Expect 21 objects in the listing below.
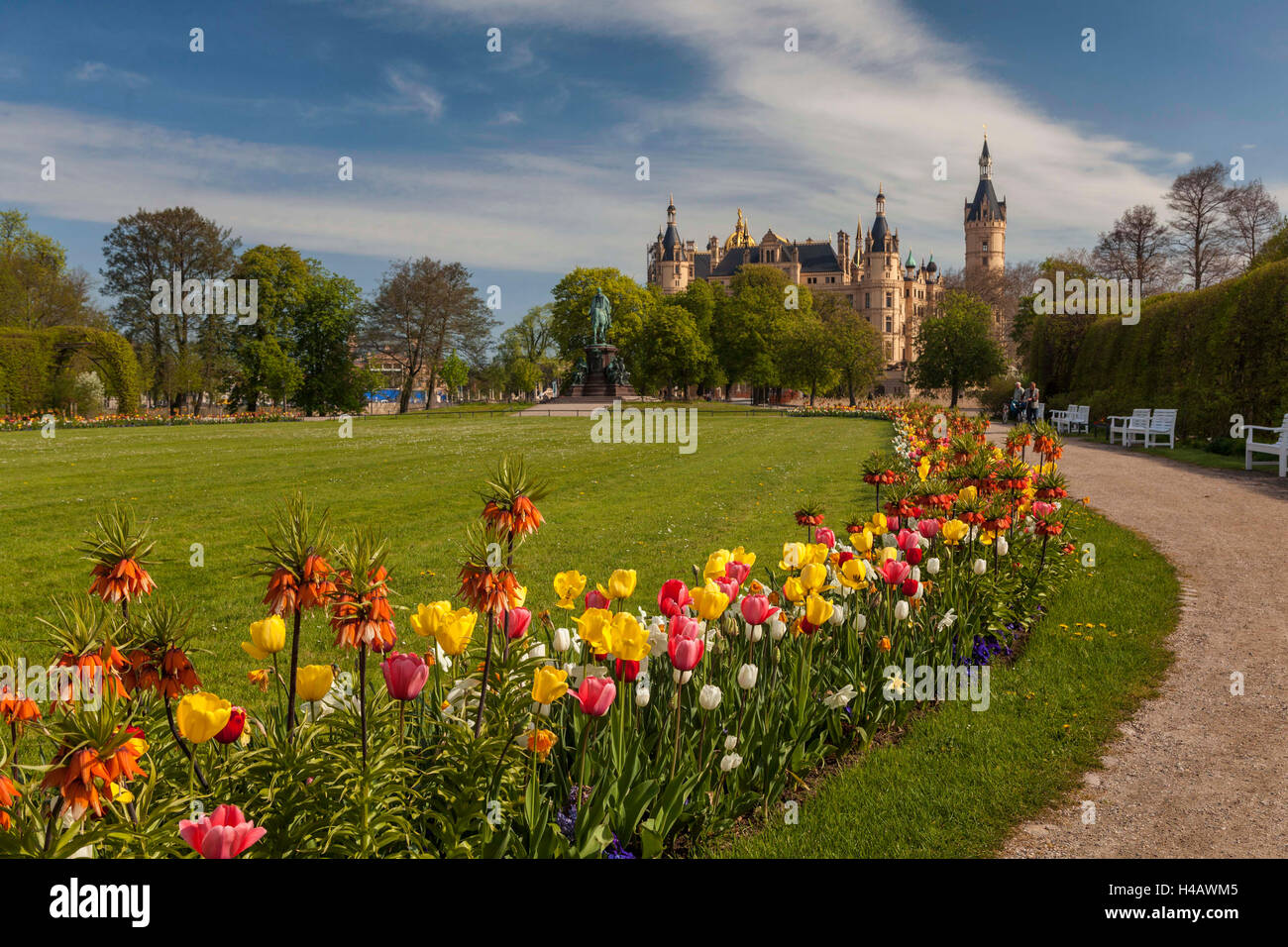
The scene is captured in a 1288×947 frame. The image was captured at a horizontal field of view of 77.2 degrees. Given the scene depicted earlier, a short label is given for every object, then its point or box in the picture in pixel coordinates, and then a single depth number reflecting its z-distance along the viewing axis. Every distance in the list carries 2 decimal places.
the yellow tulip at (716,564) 3.20
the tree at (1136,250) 44.88
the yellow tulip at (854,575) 3.69
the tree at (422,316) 56.88
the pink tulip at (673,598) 2.94
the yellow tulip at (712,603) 2.90
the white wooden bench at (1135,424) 20.84
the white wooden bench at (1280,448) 13.72
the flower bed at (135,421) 35.69
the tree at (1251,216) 36.56
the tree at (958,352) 51.09
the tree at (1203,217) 38.50
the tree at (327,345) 52.78
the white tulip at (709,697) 2.77
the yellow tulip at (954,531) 4.70
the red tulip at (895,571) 4.04
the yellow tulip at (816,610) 3.30
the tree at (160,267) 47.00
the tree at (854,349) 55.12
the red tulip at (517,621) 2.58
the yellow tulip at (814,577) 3.36
